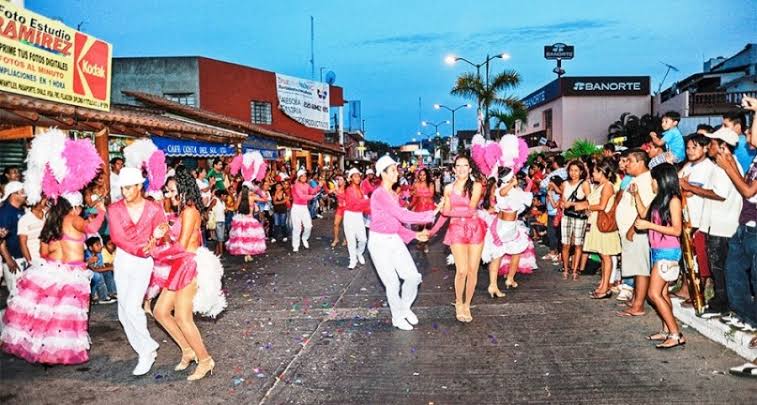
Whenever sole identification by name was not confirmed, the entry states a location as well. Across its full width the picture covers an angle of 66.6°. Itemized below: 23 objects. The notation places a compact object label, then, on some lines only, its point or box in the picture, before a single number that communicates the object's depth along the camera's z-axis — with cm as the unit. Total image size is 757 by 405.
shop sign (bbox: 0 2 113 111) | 830
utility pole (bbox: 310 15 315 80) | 4577
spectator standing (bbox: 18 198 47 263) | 644
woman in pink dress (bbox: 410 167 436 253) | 1297
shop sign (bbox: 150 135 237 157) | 1427
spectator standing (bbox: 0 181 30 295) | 679
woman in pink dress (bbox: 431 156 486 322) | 633
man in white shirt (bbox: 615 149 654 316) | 601
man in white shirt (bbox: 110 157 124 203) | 1096
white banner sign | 3325
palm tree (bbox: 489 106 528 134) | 3076
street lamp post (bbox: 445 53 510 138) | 2858
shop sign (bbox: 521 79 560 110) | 4077
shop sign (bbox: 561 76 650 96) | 3800
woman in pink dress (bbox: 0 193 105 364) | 523
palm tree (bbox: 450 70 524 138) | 2941
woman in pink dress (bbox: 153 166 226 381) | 477
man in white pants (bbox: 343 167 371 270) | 1055
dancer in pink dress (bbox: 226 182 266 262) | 1166
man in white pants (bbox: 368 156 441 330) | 612
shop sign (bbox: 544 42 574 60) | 5178
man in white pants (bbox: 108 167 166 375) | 482
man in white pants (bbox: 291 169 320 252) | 1255
